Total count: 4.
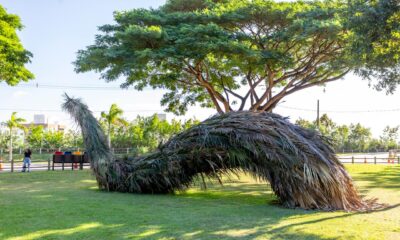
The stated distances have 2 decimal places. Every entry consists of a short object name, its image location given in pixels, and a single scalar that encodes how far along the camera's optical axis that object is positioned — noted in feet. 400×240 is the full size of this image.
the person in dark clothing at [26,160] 64.67
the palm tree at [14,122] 127.54
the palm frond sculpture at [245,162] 26.91
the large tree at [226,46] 51.97
